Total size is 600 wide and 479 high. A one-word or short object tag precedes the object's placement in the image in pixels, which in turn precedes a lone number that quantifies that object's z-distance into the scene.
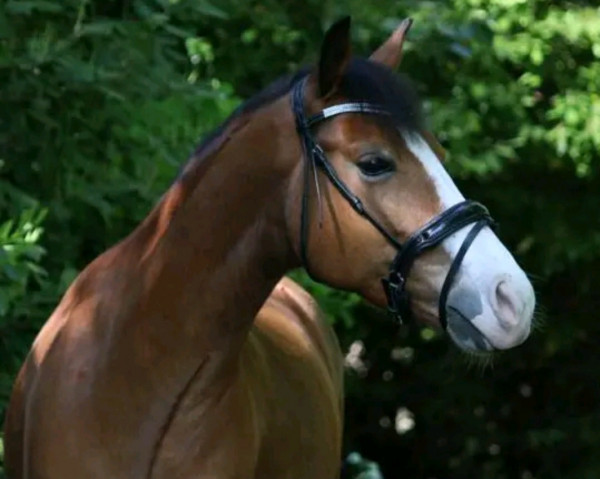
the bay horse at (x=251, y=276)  5.77
